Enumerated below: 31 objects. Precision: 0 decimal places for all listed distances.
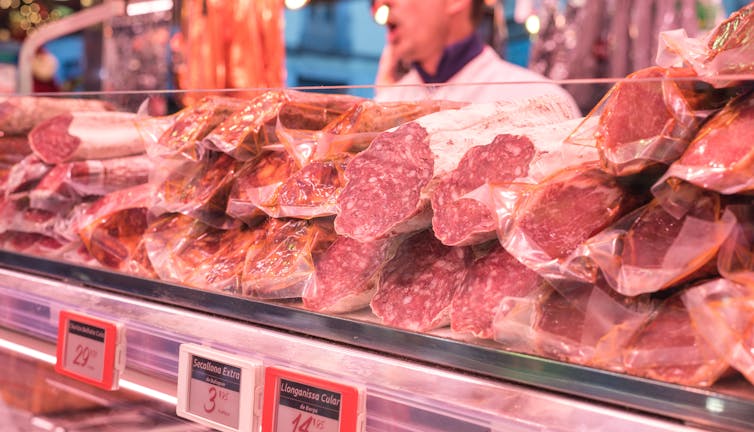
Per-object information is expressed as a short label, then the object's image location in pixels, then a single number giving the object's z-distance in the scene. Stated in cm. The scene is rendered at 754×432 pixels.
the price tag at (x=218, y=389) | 104
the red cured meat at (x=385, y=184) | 103
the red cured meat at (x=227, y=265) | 121
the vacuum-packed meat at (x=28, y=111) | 175
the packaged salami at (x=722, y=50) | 80
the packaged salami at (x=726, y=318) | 73
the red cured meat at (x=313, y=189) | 114
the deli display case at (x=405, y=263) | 79
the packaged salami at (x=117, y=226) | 146
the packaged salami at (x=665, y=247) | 79
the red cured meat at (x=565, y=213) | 87
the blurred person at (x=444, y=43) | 352
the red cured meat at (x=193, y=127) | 135
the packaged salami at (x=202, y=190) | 133
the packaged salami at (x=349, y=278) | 107
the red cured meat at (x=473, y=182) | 96
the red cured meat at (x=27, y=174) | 167
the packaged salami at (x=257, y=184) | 123
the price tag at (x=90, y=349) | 126
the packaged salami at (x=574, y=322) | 81
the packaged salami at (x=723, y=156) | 75
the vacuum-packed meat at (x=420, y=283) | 100
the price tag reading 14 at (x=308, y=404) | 92
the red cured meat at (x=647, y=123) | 82
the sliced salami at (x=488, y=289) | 92
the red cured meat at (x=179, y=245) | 129
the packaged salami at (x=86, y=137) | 162
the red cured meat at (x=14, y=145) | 175
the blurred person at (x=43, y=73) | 690
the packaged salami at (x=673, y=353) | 75
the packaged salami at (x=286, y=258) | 112
